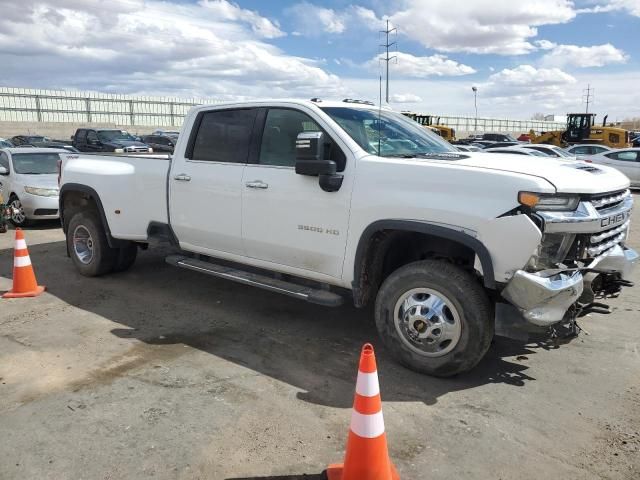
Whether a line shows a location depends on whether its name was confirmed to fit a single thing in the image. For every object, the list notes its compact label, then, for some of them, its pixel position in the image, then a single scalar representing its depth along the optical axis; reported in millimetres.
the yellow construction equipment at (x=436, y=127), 32966
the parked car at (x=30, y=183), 10484
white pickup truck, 3582
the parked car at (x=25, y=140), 26531
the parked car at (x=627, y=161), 18672
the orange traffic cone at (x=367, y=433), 2686
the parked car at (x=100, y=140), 22312
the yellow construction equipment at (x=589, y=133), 30847
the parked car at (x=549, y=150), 18375
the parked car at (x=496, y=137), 36694
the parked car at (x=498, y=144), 22691
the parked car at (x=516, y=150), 15555
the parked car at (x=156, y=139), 23477
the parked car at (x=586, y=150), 21453
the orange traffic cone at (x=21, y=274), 6133
